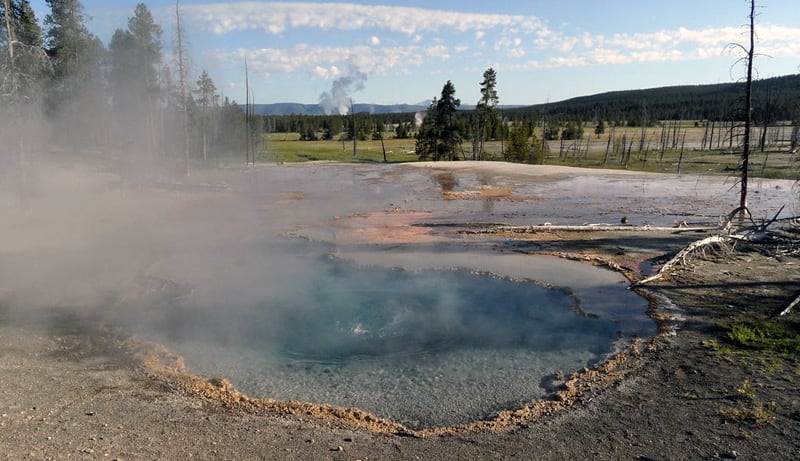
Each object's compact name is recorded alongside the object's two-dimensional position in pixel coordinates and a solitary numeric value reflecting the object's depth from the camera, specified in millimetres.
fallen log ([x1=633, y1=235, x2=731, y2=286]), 13642
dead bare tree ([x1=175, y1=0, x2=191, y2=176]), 35000
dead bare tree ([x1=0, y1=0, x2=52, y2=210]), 18203
